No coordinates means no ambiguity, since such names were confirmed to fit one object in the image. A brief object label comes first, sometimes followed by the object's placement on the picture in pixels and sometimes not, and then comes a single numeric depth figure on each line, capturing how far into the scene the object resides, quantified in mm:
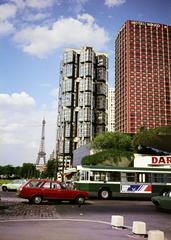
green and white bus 28688
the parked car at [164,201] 18534
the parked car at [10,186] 40406
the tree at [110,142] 76938
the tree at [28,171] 173250
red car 21562
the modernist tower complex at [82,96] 157500
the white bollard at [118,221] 12297
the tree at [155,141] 58156
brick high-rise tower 179375
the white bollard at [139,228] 10750
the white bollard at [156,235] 8766
